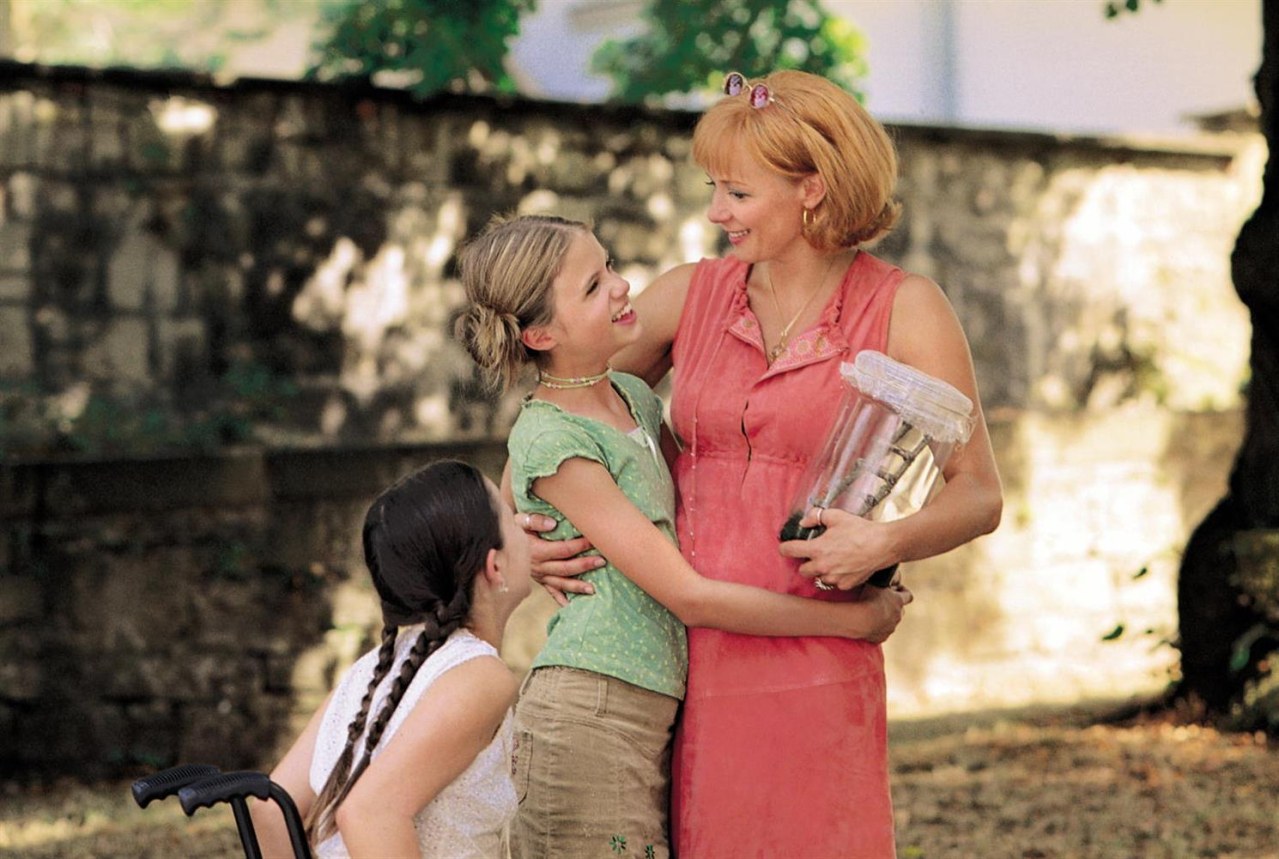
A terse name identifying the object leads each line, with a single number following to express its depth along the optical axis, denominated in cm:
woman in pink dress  548
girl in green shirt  526
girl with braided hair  481
